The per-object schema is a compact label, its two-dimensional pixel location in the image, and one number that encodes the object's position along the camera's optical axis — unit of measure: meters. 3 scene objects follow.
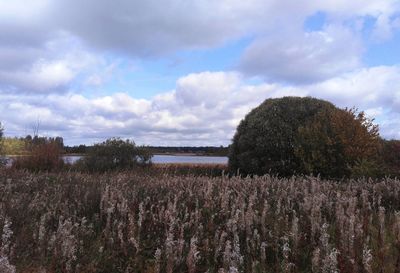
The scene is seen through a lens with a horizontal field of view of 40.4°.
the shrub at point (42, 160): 21.56
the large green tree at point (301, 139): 15.66
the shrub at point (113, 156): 20.31
